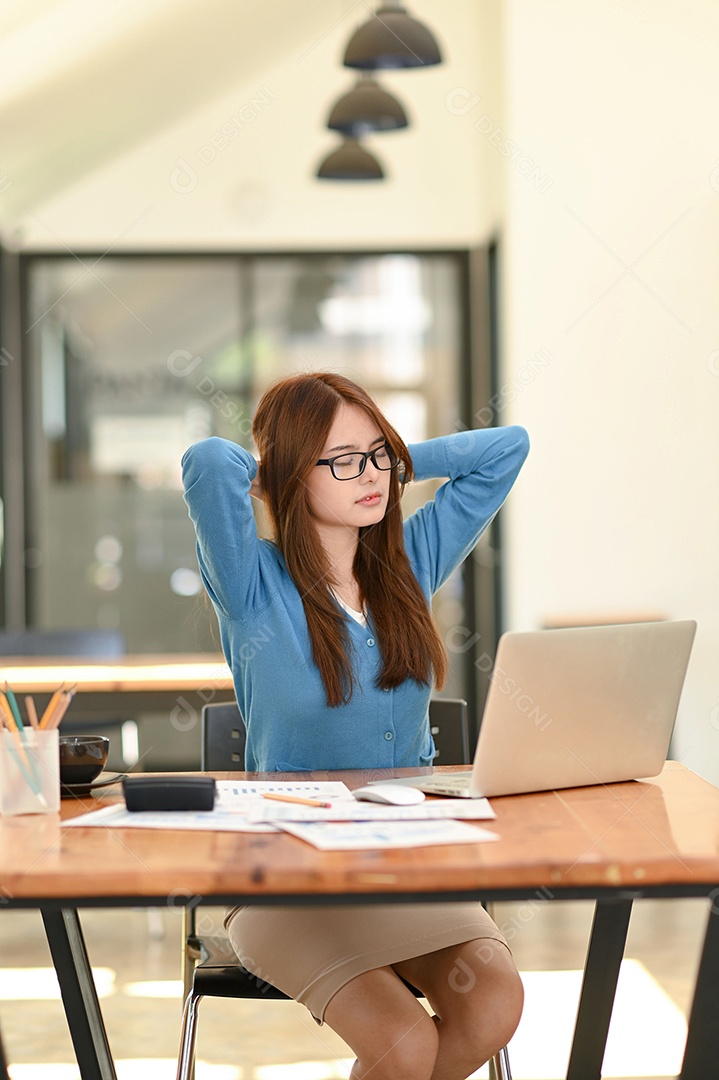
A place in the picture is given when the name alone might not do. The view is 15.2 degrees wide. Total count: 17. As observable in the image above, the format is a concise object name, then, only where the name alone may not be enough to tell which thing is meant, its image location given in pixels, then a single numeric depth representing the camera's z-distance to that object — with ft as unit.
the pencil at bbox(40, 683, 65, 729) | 14.31
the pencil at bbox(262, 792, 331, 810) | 14.14
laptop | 14.01
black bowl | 14.75
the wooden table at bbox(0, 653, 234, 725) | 22.24
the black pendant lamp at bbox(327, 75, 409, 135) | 29.65
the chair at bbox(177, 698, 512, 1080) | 15.05
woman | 14.46
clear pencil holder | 14.18
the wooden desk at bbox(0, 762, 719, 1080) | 12.85
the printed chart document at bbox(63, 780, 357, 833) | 13.74
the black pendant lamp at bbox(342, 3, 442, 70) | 25.01
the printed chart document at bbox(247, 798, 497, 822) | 13.84
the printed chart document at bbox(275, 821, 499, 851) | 13.30
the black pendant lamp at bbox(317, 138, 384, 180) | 34.04
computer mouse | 14.15
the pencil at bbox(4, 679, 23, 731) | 14.18
